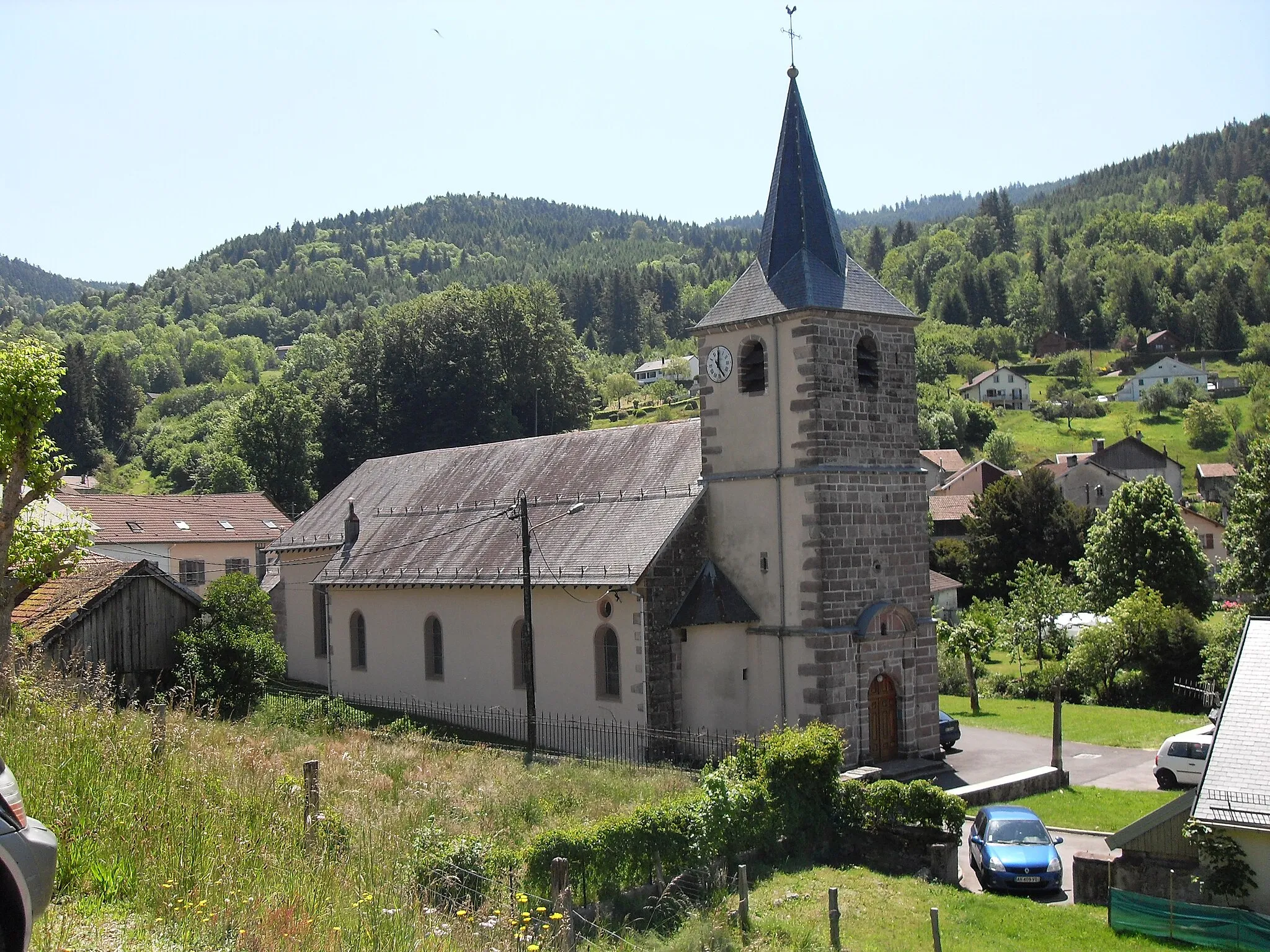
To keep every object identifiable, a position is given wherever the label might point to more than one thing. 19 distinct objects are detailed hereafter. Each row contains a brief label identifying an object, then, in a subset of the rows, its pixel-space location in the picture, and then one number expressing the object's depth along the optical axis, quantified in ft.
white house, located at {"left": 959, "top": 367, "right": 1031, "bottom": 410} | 426.10
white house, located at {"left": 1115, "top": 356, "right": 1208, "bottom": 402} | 428.97
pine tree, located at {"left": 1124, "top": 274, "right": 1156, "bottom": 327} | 511.40
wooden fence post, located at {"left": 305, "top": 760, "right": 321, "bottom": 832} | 38.88
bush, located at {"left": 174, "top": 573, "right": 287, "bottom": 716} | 92.94
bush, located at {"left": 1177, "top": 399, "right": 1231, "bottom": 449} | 355.97
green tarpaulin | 52.70
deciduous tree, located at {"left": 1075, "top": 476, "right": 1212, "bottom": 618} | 167.73
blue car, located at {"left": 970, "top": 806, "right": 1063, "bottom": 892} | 61.82
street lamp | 88.07
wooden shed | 86.12
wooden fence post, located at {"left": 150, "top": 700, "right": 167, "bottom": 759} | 38.14
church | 84.94
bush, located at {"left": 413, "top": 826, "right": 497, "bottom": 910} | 43.37
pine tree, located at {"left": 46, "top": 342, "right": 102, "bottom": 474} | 359.46
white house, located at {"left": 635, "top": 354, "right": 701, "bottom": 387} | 473.26
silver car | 18.12
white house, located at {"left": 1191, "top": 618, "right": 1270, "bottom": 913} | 55.57
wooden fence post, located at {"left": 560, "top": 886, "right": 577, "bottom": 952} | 40.52
